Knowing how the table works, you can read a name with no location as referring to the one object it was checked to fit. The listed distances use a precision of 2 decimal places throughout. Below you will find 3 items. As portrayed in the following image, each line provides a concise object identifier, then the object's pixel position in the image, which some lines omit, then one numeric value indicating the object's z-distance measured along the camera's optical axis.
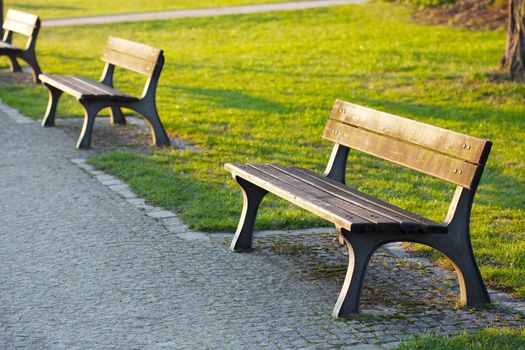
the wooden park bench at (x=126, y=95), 15.49
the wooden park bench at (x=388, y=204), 8.34
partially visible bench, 22.40
